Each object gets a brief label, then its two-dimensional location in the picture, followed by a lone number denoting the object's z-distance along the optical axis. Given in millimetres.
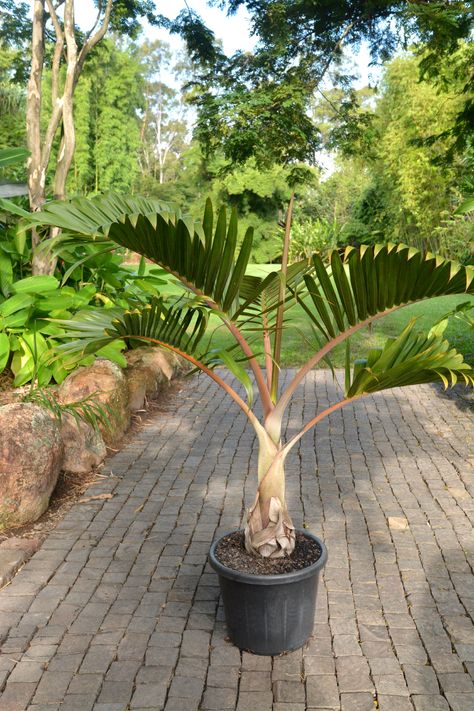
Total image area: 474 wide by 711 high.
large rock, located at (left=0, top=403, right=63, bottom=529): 4062
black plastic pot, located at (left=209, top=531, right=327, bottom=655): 2773
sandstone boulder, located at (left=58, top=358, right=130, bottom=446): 5754
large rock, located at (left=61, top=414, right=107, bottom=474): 5031
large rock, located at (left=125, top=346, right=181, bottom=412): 6758
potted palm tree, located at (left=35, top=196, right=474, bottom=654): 2609
